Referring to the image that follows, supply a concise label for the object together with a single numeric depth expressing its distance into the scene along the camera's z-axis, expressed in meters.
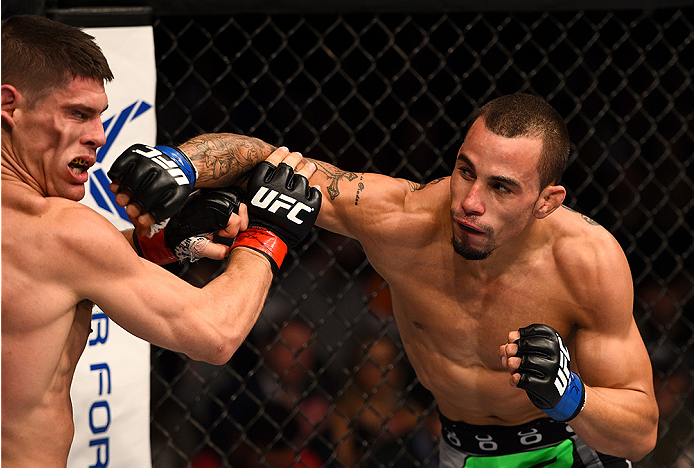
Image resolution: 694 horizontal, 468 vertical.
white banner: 2.92
